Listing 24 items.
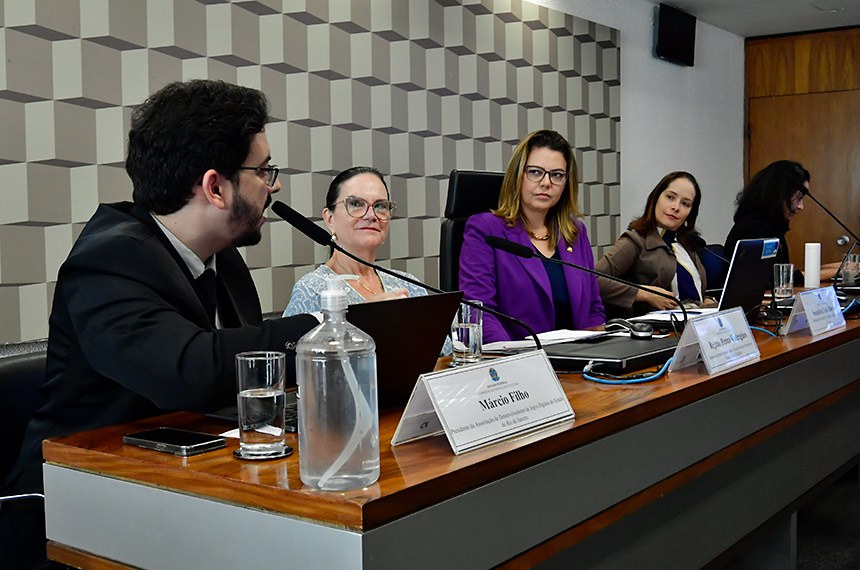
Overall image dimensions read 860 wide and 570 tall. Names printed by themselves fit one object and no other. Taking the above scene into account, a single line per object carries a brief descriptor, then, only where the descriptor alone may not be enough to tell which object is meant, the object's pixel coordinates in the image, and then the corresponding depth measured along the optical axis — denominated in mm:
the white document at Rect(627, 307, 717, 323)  2352
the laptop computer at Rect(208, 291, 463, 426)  1172
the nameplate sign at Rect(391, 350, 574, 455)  1094
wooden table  938
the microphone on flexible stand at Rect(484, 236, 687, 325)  1806
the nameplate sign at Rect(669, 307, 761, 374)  1666
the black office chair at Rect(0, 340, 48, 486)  1509
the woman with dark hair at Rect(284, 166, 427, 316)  2545
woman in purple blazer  2787
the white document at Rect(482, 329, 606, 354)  1854
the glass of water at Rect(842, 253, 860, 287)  3545
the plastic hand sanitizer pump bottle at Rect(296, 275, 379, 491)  934
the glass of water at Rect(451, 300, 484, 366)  1638
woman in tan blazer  3762
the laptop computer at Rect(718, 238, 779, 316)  2119
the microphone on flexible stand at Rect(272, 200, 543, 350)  1477
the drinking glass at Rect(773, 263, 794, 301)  2740
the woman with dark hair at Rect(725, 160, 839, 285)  4223
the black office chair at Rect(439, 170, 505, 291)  2910
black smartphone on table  1103
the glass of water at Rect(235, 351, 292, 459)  1082
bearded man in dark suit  1286
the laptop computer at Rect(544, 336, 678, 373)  1663
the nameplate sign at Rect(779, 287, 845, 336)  2229
